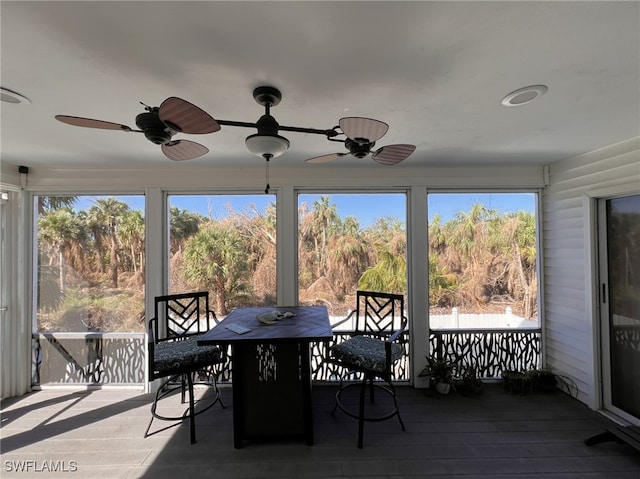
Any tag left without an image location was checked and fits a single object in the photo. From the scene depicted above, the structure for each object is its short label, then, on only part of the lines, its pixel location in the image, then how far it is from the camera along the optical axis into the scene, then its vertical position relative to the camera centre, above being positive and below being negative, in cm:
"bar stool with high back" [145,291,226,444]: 229 -89
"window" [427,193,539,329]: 333 -19
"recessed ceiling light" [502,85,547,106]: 159 +86
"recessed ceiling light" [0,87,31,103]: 157 +88
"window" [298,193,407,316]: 334 +3
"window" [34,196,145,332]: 326 -9
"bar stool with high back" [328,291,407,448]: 229 -90
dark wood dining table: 225 -112
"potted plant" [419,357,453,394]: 306 -140
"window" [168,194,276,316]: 333 +3
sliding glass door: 246 -53
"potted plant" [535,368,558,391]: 310 -149
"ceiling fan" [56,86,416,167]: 122 +57
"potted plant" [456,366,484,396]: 307 -152
